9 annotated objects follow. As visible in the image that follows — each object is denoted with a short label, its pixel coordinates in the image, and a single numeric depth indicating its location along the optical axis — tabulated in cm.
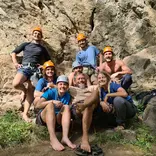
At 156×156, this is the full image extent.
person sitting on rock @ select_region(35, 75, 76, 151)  337
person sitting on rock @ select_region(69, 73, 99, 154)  335
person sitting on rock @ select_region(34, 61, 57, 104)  396
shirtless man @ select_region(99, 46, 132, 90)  456
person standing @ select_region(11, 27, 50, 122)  465
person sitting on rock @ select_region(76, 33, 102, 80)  504
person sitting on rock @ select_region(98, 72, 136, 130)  371
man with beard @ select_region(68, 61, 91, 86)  418
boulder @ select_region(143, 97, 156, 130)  404
